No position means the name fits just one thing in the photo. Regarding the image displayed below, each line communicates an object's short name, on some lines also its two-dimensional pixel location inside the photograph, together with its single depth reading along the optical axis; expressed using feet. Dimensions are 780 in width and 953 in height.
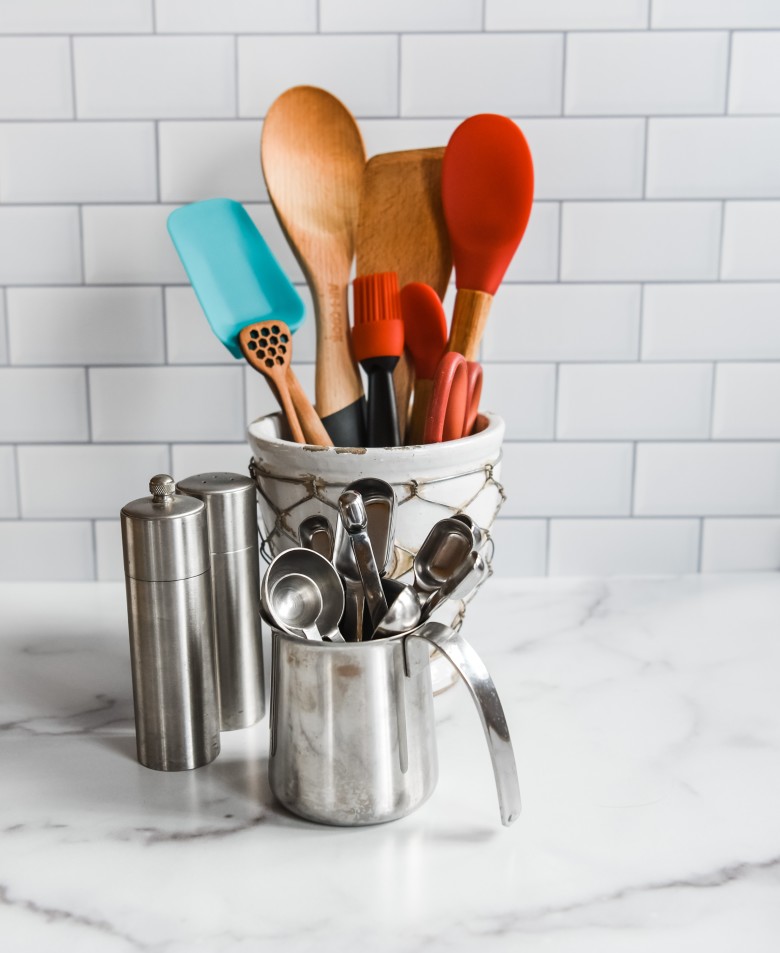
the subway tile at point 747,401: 3.36
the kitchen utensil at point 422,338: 2.68
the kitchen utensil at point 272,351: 2.60
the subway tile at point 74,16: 3.03
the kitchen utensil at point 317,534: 2.30
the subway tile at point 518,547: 3.45
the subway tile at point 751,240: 3.22
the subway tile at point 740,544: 3.50
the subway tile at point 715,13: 3.07
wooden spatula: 2.82
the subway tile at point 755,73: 3.11
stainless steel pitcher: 1.95
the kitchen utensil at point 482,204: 2.68
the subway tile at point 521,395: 3.32
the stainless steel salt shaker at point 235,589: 2.34
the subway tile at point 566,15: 3.06
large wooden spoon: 2.75
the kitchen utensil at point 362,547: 2.04
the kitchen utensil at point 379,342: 2.61
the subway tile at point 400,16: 3.05
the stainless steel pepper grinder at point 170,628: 2.12
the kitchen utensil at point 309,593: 2.08
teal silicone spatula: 2.68
